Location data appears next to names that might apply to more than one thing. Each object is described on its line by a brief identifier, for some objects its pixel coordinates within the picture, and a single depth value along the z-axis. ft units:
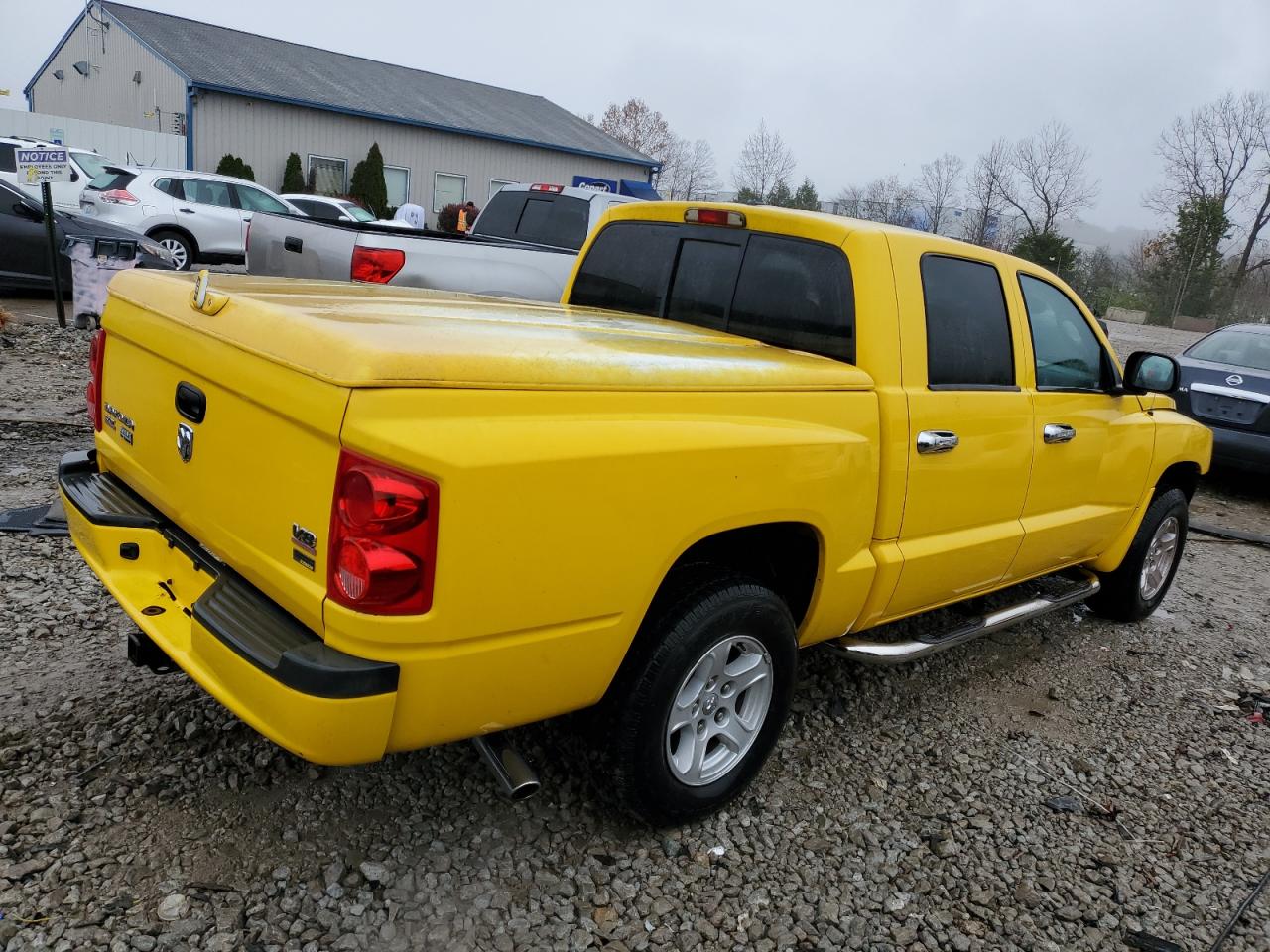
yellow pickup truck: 7.02
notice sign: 32.22
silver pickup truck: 23.24
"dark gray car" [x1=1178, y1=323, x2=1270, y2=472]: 28.19
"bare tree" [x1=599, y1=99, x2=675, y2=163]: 206.80
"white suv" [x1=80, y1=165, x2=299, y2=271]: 46.98
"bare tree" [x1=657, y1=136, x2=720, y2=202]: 202.49
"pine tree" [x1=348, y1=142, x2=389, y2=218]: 90.58
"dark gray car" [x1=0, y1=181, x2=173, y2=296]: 37.27
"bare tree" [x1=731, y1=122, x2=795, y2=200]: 174.50
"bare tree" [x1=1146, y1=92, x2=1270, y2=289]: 123.13
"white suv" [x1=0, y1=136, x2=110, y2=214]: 49.83
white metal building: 84.58
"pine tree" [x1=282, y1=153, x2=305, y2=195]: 86.58
